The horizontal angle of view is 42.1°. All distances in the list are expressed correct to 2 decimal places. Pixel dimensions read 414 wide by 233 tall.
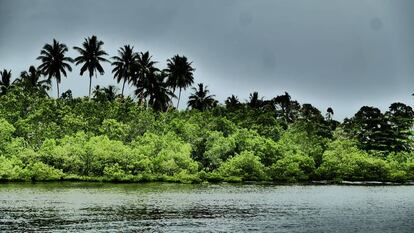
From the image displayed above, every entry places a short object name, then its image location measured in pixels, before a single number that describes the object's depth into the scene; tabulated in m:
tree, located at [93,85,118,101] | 128.62
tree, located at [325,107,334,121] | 148.69
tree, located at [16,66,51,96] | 102.38
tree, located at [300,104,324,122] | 132.15
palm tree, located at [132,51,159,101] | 115.94
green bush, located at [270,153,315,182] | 96.75
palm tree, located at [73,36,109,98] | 111.00
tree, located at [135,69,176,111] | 116.12
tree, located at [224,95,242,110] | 121.12
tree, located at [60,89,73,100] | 109.47
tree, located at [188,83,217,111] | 136.88
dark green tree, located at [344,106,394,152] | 115.12
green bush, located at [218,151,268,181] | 93.38
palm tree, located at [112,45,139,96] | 115.44
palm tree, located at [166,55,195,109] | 121.00
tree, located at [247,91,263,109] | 139.00
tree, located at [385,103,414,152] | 115.50
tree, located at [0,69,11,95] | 117.19
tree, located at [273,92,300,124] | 144.25
